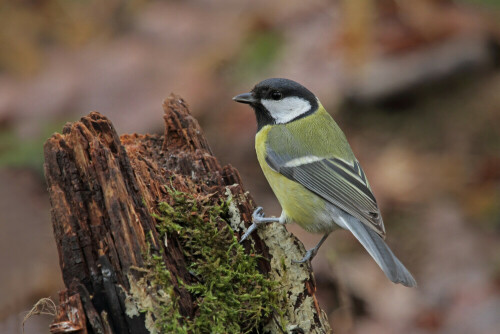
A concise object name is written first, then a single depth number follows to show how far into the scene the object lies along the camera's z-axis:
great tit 5.65
